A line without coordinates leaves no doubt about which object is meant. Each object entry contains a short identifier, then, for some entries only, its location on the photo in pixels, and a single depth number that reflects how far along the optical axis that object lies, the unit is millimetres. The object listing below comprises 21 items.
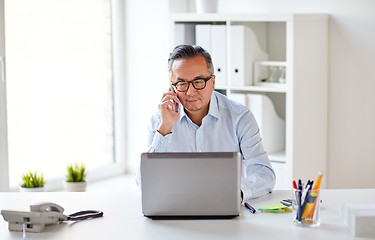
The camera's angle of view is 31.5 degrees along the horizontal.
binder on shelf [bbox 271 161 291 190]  4074
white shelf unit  3947
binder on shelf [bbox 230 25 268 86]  4078
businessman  2723
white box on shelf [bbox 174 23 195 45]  4266
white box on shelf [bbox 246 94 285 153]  4098
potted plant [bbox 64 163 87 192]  3973
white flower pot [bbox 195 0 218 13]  4266
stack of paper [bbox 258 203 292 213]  2275
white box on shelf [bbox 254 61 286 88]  4108
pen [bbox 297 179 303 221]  2123
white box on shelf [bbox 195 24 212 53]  4184
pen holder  2113
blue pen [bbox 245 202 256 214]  2271
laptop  2150
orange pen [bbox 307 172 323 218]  2115
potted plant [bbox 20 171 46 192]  3764
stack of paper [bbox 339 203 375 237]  2002
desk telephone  2105
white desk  2043
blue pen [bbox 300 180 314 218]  2117
